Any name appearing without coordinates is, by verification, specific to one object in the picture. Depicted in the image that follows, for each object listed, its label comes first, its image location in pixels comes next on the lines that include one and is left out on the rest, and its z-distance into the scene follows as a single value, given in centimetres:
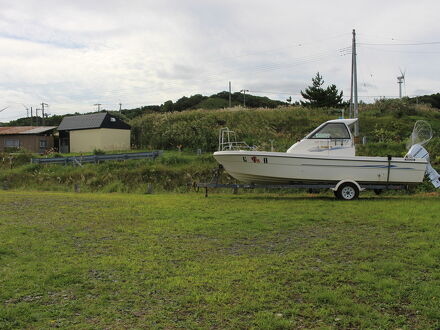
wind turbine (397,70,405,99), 3849
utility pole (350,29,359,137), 2439
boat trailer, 1245
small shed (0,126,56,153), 3881
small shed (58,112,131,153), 3444
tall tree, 4081
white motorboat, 1229
